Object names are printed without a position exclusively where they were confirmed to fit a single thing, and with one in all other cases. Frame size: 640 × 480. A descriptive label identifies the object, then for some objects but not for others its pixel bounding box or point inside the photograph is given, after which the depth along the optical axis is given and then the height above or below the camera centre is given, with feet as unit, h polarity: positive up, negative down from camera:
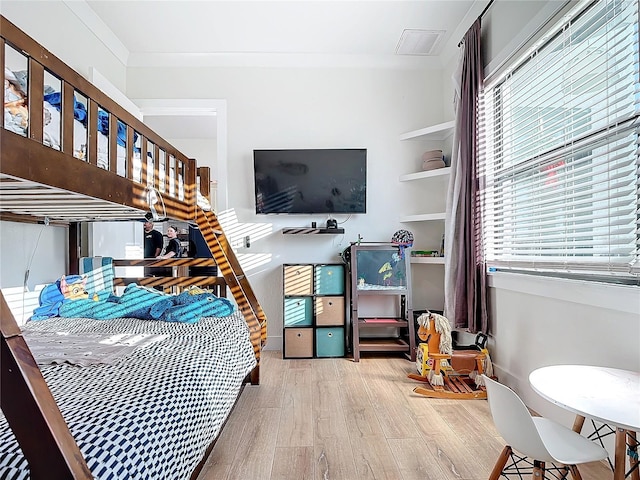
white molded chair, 3.95 -2.08
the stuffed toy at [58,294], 8.51 -1.19
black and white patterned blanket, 3.19 -1.60
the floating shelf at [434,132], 11.49 +3.12
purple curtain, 9.52 +0.60
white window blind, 5.55 +1.45
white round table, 3.59 -1.56
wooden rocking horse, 8.74 -2.81
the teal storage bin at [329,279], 11.78 -1.16
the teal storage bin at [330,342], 11.75 -2.95
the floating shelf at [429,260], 11.60 -0.62
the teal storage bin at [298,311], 11.75 -2.07
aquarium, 11.94 -0.86
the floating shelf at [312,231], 11.99 +0.23
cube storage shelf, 11.73 -2.06
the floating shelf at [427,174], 11.53 +1.87
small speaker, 12.19 +0.43
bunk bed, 2.46 -1.34
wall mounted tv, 12.33 +1.74
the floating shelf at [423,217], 11.60 +0.62
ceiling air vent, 11.29 +5.62
